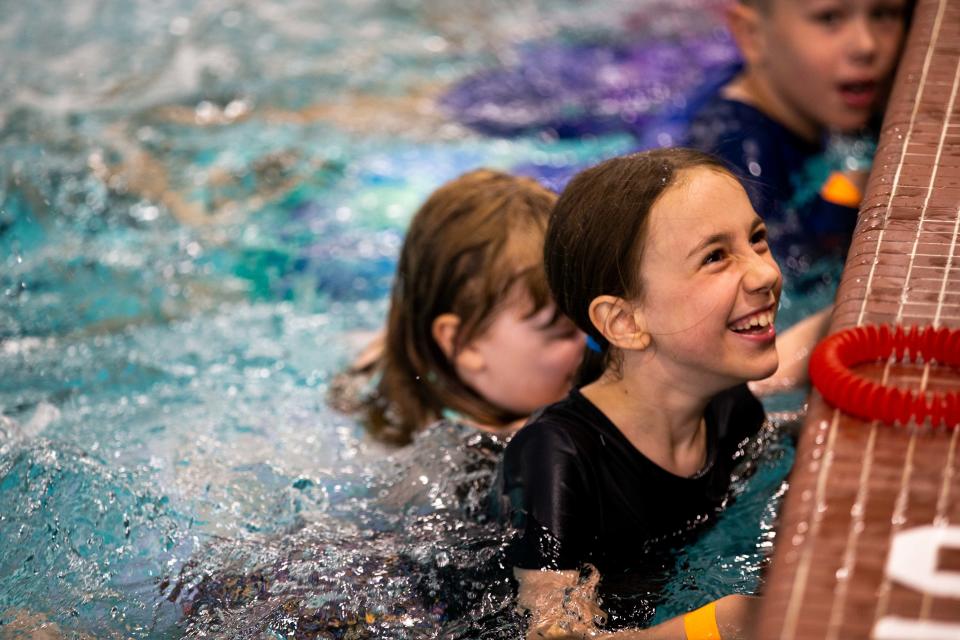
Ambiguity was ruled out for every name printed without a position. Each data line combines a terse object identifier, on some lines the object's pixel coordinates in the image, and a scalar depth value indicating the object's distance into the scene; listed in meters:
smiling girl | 3.22
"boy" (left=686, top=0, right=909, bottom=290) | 3.91
